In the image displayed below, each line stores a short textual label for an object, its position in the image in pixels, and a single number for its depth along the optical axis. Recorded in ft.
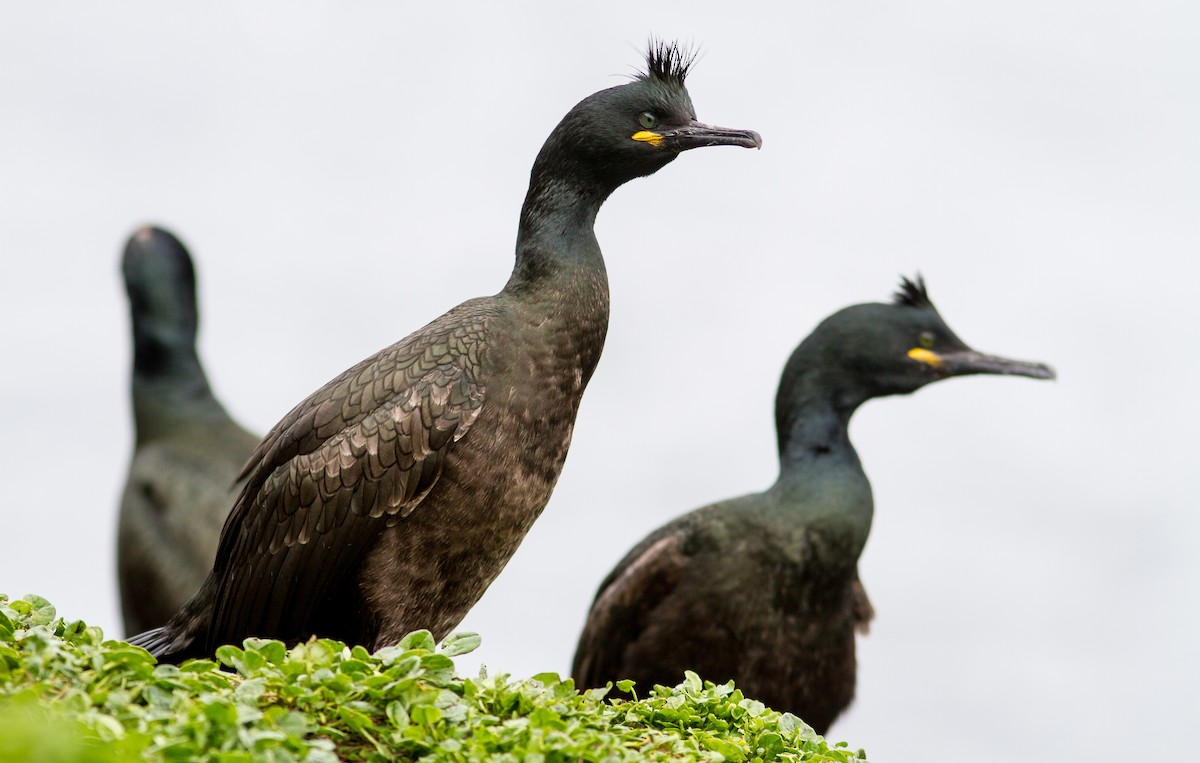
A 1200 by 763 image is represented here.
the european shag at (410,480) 33.96
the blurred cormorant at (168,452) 71.20
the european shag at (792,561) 53.11
